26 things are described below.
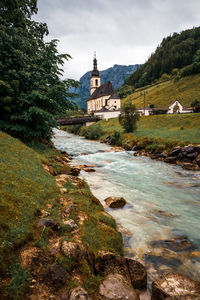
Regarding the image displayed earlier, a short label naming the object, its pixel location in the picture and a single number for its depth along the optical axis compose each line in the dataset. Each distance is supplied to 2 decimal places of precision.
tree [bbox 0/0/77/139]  14.72
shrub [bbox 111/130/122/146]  37.07
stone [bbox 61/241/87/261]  4.41
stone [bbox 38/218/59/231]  5.25
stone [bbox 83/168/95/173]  17.00
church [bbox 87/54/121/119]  79.72
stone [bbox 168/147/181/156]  22.56
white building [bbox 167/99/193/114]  65.69
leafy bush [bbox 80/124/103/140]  48.78
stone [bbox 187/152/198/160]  20.31
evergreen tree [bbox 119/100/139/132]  39.00
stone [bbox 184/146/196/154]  20.92
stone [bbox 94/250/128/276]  4.63
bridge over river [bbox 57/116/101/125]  57.30
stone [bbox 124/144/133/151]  31.77
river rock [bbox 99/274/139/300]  3.91
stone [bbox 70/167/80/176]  13.58
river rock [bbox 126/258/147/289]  4.71
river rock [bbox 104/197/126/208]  9.77
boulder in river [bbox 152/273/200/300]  4.21
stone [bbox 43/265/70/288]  3.73
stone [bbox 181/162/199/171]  18.57
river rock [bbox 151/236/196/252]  6.64
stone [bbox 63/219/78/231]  5.60
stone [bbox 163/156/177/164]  21.70
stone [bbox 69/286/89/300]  3.52
